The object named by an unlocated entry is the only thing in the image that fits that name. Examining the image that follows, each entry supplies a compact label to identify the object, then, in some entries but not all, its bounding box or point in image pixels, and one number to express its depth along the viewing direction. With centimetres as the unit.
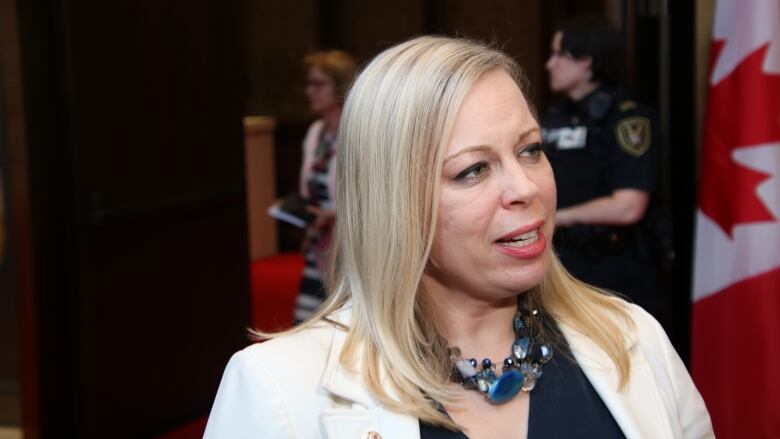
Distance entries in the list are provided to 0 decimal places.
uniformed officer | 332
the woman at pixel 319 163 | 459
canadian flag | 291
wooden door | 356
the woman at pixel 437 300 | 142
